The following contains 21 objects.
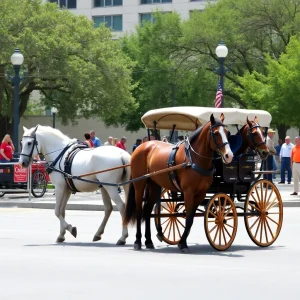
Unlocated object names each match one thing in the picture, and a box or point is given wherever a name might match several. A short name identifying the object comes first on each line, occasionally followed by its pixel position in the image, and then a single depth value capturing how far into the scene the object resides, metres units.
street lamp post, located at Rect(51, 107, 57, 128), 65.19
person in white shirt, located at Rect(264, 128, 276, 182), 25.66
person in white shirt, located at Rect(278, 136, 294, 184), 37.47
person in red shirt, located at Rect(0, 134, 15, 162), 30.22
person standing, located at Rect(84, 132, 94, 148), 29.77
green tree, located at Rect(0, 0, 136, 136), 57.56
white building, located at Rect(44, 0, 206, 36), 89.62
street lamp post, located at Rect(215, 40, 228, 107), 31.13
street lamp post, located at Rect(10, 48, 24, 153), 33.94
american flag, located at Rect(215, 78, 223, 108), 29.22
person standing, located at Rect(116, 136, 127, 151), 34.06
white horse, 16.16
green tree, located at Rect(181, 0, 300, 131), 62.28
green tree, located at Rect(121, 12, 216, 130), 67.00
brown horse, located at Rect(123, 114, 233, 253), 14.32
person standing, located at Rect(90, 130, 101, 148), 32.24
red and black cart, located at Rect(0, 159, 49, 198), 29.44
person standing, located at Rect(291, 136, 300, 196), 29.44
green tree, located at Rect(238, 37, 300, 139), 53.50
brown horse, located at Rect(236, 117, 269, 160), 14.98
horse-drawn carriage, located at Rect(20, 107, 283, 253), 14.46
